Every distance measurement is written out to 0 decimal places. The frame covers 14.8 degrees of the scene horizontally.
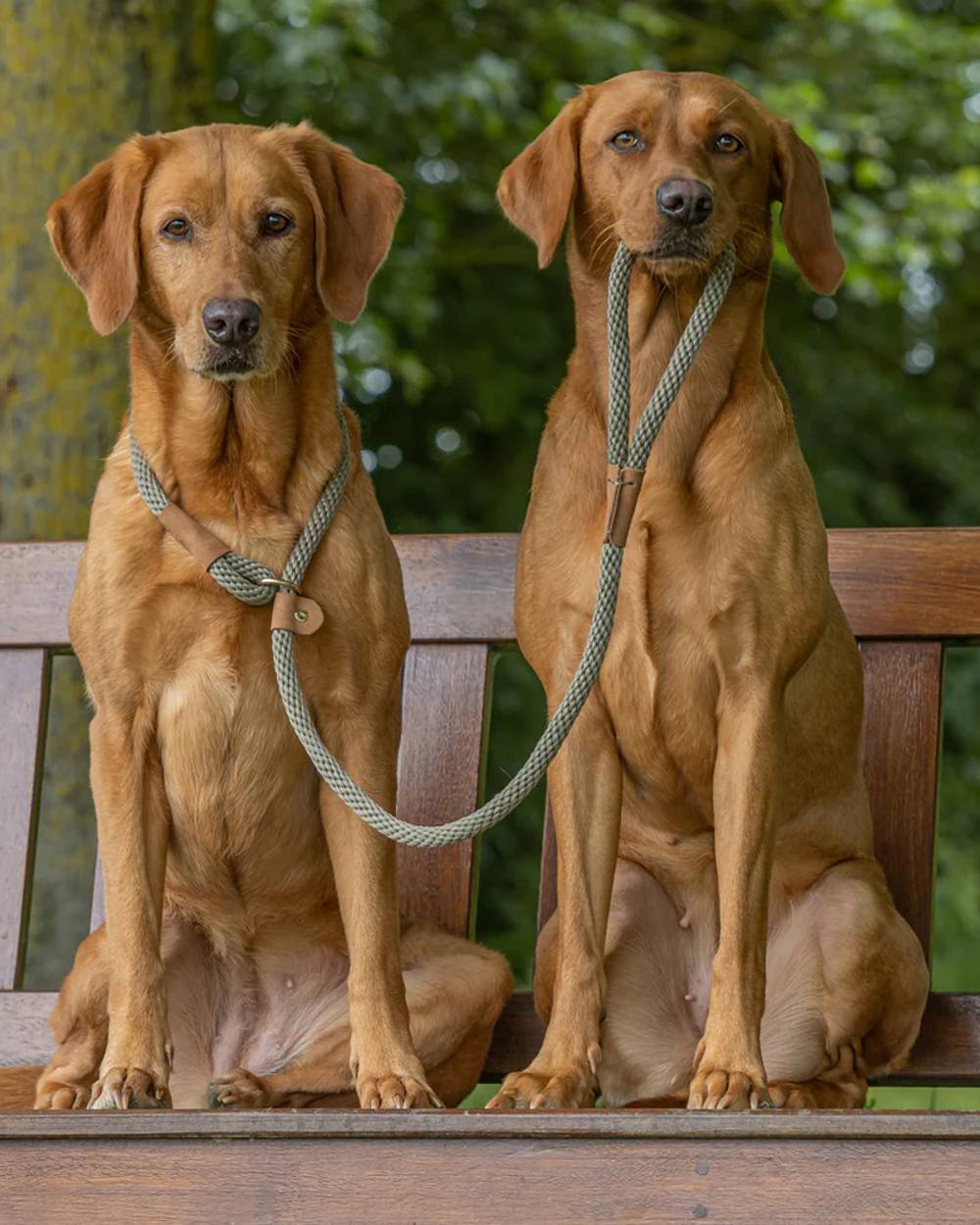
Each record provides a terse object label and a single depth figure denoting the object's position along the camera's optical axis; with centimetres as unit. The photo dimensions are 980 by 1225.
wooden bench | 473
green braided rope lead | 633
